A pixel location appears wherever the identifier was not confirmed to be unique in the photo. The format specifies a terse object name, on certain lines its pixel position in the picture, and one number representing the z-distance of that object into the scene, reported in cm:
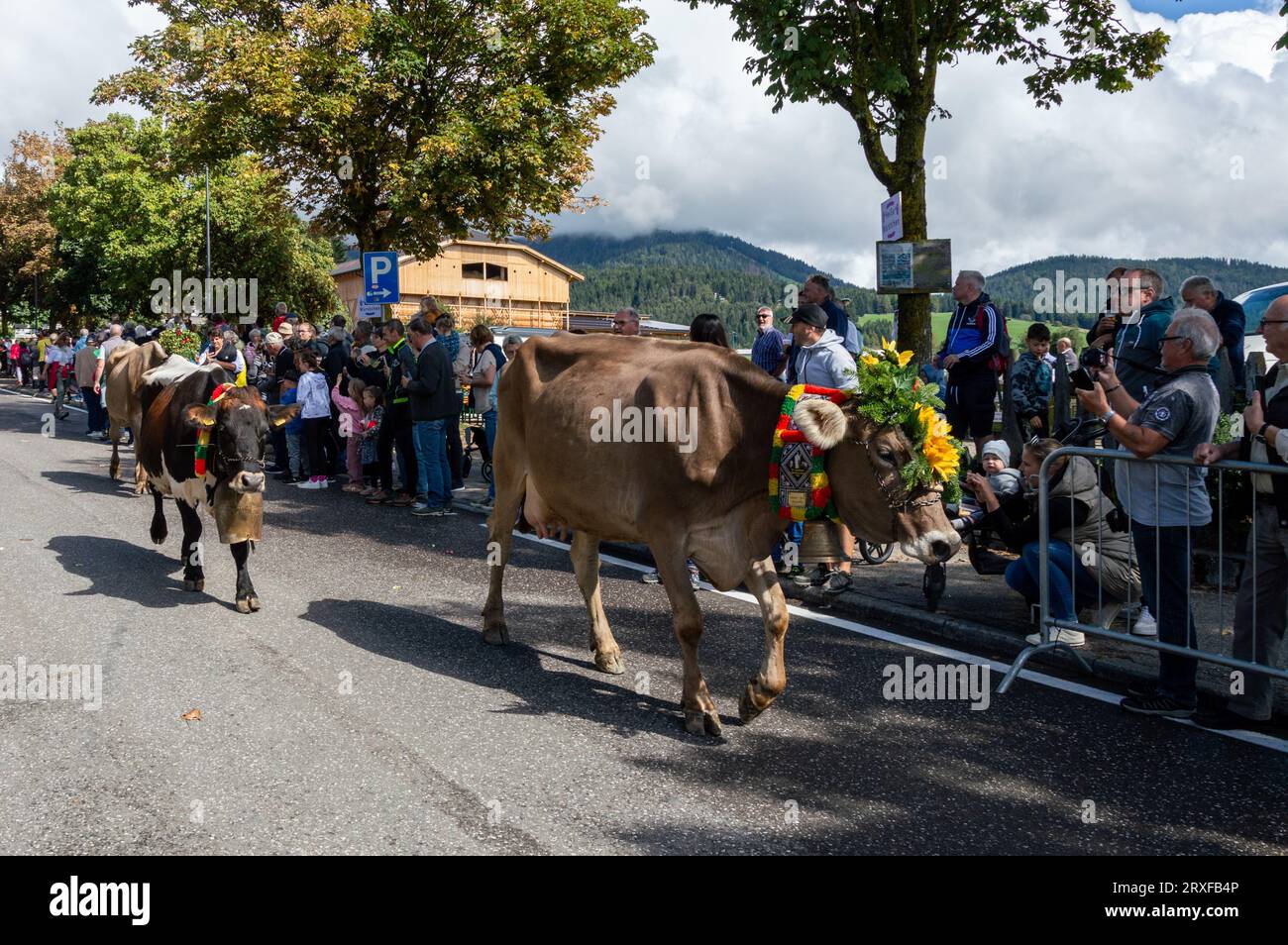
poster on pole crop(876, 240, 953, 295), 1227
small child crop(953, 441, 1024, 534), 737
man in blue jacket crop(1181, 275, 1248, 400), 801
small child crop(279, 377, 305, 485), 1451
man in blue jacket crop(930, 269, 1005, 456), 948
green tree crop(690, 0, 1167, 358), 1302
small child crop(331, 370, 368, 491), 1368
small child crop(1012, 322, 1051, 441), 1215
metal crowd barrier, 523
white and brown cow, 732
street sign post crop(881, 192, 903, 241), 1237
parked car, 1400
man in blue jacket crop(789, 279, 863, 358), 930
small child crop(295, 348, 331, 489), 1399
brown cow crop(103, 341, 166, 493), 1211
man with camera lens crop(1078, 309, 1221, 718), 544
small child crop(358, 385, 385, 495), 1345
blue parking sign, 1652
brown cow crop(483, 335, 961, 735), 501
